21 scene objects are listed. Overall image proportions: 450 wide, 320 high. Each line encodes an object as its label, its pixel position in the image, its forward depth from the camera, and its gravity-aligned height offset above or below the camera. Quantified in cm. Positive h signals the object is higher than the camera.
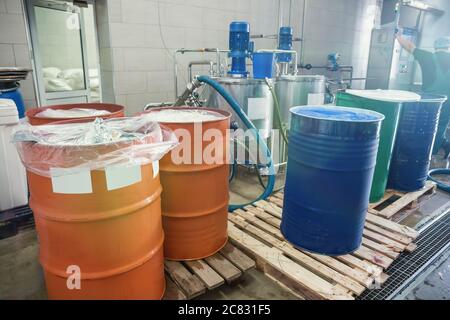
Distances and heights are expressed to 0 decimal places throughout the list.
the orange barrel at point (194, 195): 157 -64
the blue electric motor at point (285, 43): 396 +39
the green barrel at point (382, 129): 230 -40
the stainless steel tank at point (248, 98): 288 -24
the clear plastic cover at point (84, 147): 110 -28
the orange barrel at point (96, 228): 114 -60
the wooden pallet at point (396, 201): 240 -102
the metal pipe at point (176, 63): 350 +10
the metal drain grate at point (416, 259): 166 -111
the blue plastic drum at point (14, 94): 227 -19
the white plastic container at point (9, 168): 207 -67
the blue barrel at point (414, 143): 253 -56
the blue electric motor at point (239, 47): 301 +24
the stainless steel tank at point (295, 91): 343 -20
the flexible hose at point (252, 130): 225 -45
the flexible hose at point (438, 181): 300 -104
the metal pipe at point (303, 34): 498 +62
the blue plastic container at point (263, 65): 302 +7
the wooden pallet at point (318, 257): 159 -104
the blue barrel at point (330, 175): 165 -55
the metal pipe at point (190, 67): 341 +5
